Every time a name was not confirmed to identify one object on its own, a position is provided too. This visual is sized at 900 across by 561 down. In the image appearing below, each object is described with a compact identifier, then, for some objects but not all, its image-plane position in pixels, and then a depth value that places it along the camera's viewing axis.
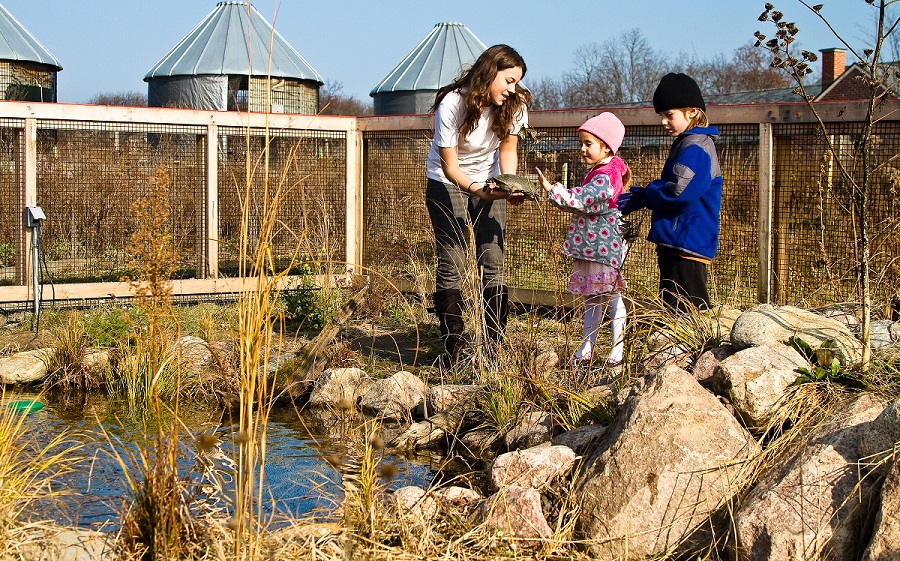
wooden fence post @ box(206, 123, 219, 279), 8.34
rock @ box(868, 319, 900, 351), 4.05
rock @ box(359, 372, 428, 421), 5.28
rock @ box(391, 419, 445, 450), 4.86
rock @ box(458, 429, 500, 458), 4.66
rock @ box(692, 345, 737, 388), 4.06
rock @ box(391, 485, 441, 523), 3.32
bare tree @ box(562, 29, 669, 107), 52.06
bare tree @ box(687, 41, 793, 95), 51.69
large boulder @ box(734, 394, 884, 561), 2.93
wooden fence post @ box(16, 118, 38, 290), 7.62
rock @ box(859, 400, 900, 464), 3.08
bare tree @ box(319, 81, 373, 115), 48.47
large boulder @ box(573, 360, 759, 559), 3.23
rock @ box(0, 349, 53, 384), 6.04
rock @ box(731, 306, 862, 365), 4.01
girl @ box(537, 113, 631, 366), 5.22
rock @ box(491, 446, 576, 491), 3.64
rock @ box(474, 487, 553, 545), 3.29
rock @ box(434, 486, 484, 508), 3.59
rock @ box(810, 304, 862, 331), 4.59
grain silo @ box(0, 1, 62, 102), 26.03
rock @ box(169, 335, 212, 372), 5.66
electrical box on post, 7.20
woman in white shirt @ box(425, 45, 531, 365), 5.54
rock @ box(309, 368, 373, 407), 5.62
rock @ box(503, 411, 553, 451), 4.36
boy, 4.94
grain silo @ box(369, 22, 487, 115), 29.70
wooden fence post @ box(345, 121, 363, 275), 8.79
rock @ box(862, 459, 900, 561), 2.74
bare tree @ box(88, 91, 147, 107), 39.92
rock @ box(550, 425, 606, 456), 3.89
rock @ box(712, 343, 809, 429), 3.62
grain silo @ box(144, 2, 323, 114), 28.28
